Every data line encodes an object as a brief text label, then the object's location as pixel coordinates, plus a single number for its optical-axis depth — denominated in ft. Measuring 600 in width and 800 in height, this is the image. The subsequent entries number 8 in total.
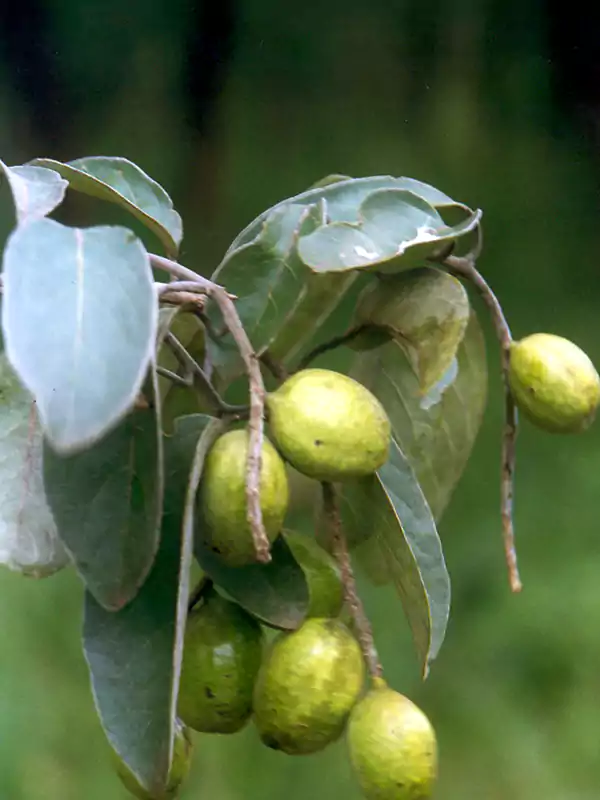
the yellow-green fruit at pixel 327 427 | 1.58
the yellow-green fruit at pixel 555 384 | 1.71
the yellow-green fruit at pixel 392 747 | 1.61
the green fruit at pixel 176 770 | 1.69
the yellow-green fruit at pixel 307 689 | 1.62
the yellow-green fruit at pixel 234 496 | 1.58
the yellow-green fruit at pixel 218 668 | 1.65
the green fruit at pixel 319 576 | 1.69
